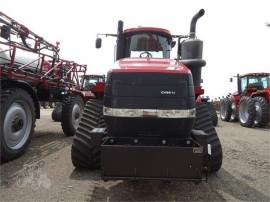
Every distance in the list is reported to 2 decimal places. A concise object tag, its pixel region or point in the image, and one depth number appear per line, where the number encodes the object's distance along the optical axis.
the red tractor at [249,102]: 7.98
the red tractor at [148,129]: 2.45
